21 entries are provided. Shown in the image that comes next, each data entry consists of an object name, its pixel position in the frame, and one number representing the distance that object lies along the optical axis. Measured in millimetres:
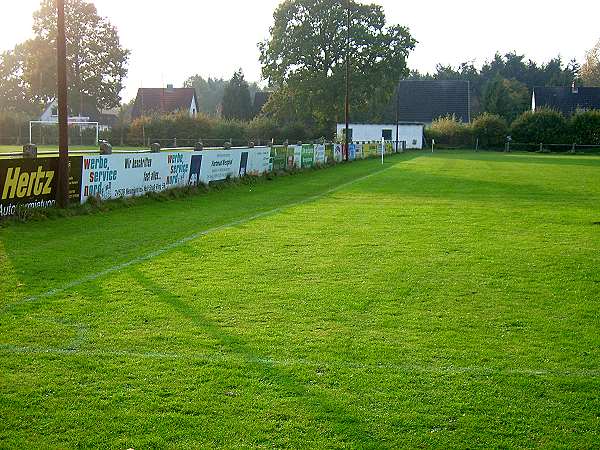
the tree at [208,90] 162500
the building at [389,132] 75875
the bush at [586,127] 68125
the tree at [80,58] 75938
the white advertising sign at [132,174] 16859
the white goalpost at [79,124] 58125
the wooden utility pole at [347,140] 45000
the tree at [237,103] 88812
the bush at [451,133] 75062
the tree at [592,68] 107762
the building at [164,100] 90875
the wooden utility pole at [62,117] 15383
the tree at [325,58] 71500
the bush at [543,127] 68875
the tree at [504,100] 91819
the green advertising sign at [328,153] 40312
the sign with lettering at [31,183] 13859
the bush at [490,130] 72312
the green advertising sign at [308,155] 34969
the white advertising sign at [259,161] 27203
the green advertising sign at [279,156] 30109
